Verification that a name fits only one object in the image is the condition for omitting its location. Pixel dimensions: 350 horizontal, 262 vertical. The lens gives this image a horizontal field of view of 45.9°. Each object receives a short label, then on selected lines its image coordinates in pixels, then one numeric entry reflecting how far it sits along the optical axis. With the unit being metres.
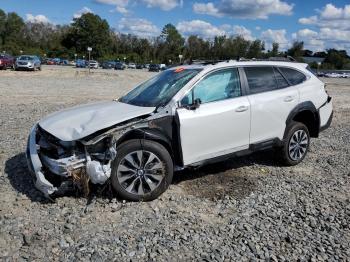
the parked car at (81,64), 71.76
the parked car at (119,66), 75.00
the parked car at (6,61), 36.38
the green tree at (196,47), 114.00
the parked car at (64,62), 91.10
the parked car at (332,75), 82.75
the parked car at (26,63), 36.53
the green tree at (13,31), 114.62
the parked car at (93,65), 70.25
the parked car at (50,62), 83.03
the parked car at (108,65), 76.19
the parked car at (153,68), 72.69
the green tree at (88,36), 118.31
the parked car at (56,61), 87.03
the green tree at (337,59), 120.00
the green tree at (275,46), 95.70
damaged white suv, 4.91
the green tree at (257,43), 86.84
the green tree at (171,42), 119.94
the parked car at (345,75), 83.12
